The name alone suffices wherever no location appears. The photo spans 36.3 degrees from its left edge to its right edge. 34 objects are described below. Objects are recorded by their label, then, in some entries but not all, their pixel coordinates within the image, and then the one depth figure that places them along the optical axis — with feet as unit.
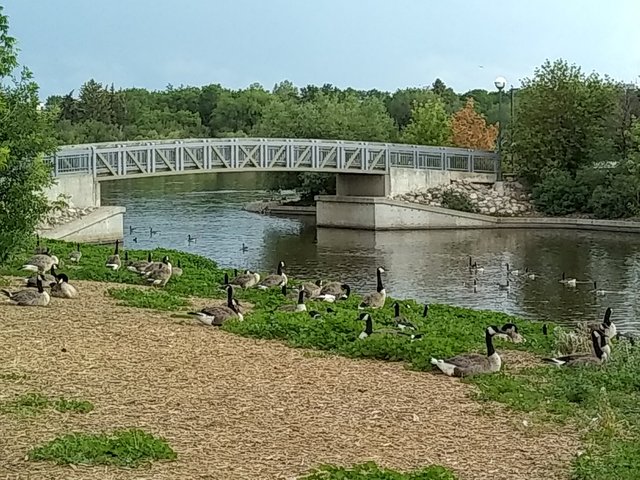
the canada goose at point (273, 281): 77.97
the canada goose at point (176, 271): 76.51
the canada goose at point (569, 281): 111.55
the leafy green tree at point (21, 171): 55.21
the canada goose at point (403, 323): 54.95
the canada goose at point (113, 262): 78.69
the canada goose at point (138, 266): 76.53
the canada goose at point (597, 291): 105.40
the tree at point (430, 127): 246.19
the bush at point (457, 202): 190.70
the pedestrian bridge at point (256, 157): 161.27
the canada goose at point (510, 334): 56.19
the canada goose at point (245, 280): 74.49
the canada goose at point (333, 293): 72.69
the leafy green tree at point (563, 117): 198.80
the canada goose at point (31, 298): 55.62
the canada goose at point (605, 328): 58.23
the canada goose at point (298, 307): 60.44
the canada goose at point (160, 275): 70.92
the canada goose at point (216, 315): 53.62
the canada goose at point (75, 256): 82.89
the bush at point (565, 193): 188.03
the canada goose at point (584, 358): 44.62
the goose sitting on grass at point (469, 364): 42.50
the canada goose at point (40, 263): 73.10
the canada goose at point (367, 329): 49.02
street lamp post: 204.64
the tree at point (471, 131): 254.47
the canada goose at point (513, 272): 119.96
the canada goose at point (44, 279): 61.26
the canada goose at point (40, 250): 80.34
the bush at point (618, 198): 176.65
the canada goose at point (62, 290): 59.82
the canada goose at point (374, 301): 68.74
